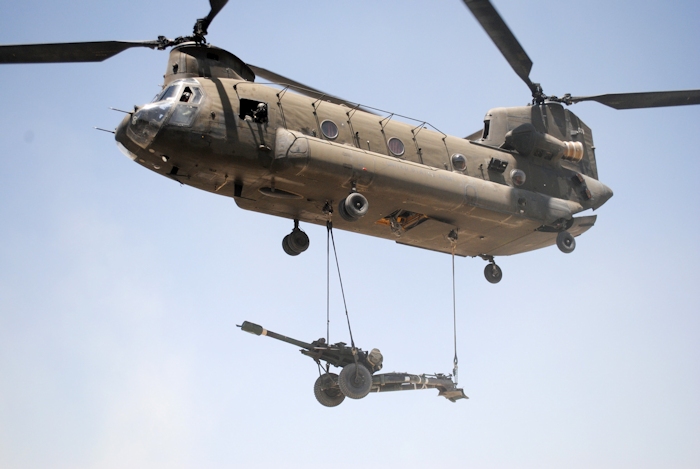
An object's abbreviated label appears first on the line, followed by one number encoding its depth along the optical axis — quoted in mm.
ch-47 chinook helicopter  15000
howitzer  16625
